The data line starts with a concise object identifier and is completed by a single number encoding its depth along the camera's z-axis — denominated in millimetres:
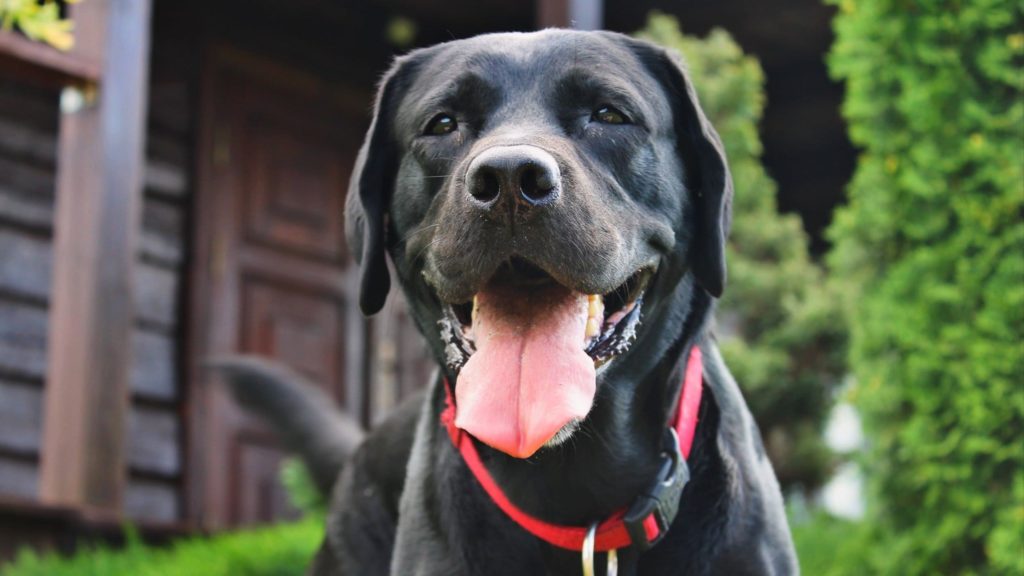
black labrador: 2342
